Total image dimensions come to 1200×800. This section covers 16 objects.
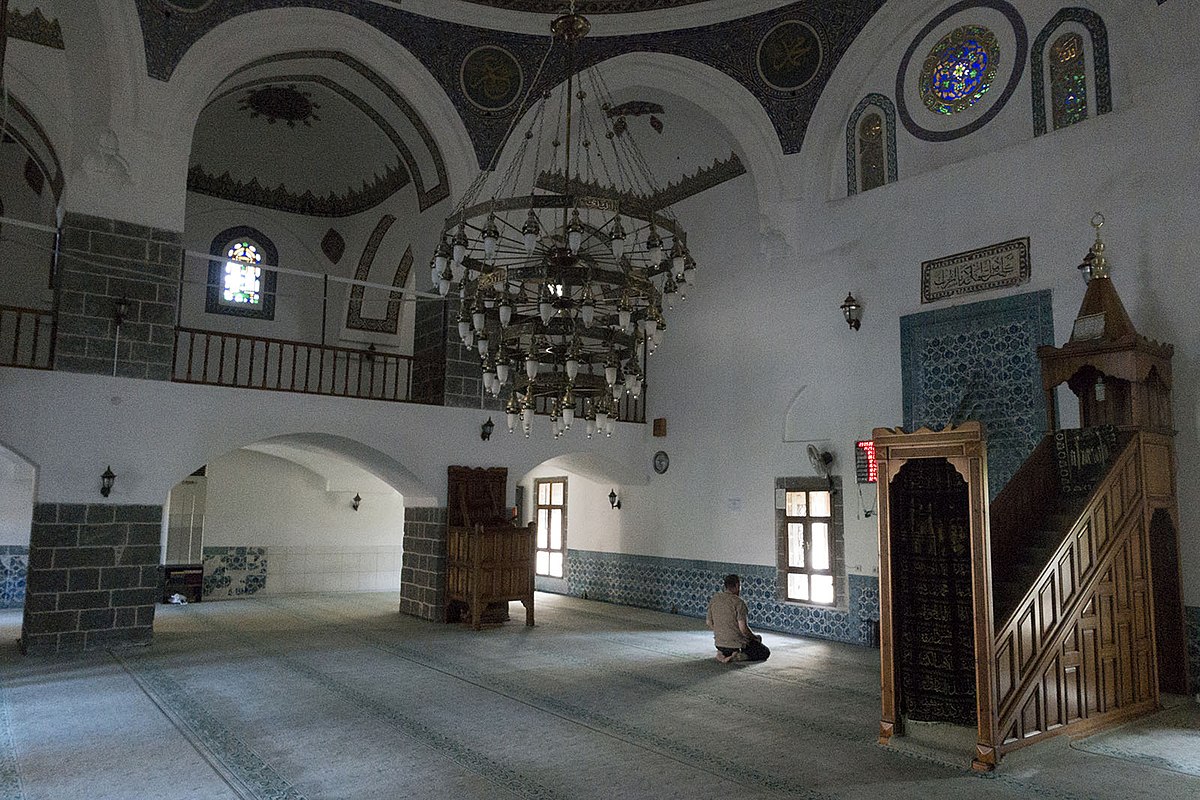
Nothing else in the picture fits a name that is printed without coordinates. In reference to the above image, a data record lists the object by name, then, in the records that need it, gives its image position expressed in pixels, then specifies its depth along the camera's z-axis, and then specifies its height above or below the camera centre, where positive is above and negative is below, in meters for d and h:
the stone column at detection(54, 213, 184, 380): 6.62 +1.57
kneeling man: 6.52 -0.96
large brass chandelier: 5.15 +1.31
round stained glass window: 6.99 +3.66
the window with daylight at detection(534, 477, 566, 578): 11.42 -0.36
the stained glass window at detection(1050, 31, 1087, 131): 6.34 +3.21
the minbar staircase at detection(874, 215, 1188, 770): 4.06 -0.33
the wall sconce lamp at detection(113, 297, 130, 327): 6.74 +1.44
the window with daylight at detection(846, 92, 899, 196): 7.66 +3.30
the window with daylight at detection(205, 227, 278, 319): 11.09 +2.87
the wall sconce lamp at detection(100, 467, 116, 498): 6.58 +0.09
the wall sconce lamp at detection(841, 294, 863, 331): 7.67 +1.75
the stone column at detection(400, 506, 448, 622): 8.44 -0.68
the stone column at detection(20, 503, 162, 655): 6.35 -0.64
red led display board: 7.39 +0.40
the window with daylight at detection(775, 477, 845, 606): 7.80 -0.33
